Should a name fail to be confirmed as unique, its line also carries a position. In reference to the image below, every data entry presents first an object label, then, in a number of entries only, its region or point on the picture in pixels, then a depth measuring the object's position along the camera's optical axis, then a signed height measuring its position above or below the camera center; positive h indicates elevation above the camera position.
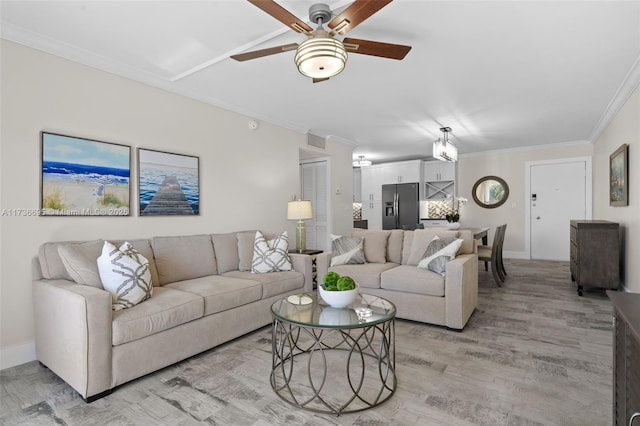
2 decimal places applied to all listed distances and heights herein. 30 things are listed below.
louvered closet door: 6.13 +0.25
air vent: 5.49 +1.21
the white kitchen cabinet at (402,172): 8.09 +1.01
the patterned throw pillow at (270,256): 3.62 -0.47
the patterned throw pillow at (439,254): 3.38 -0.43
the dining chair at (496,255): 4.85 -0.64
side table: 4.41 -0.55
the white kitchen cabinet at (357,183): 9.26 +0.82
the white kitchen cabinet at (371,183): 8.56 +0.76
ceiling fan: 1.82 +1.08
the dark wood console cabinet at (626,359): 1.07 -0.53
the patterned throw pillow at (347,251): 4.02 -0.47
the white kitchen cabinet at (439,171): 8.05 +1.01
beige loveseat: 3.15 -0.66
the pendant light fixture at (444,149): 5.09 +0.99
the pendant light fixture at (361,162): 7.78 +1.19
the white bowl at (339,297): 2.23 -0.57
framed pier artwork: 3.32 +0.31
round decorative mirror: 7.58 +0.47
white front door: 6.79 +0.18
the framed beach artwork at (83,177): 2.67 +0.31
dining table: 4.98 -0.32
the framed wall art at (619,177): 4.01 +0.46
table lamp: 4.46 +0.02
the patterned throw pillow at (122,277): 2.38 -0.47
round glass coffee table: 1.97 -1.12
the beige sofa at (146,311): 2.05 -0.72
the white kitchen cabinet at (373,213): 8.48 -0.02
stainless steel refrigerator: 8.02 +0.16
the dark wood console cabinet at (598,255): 4.22 -0.56
